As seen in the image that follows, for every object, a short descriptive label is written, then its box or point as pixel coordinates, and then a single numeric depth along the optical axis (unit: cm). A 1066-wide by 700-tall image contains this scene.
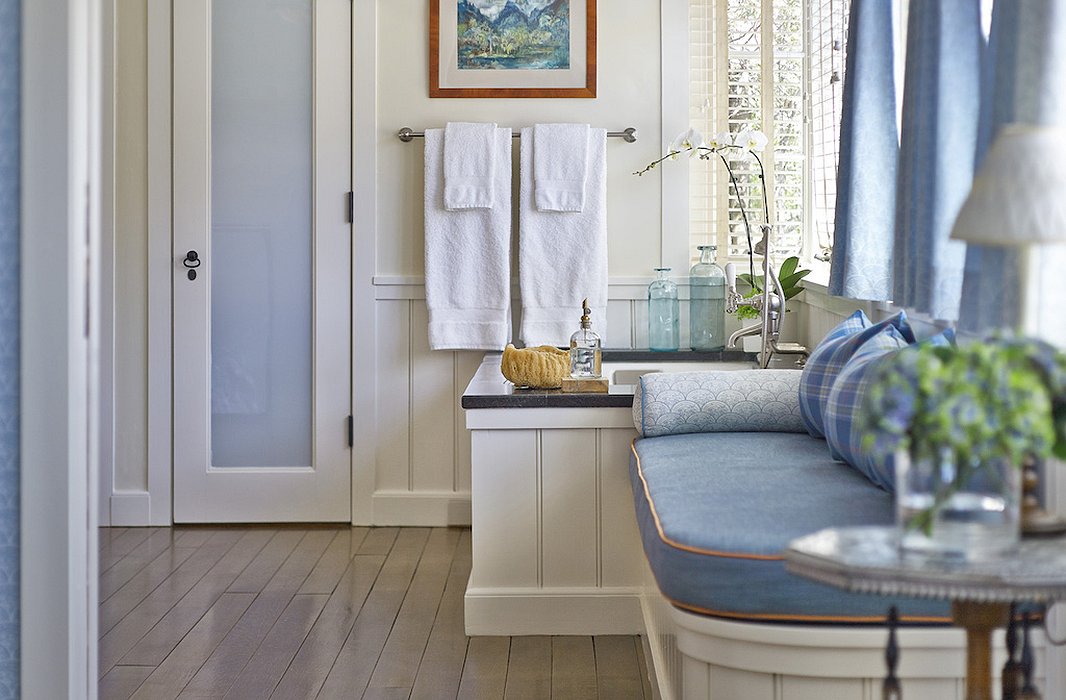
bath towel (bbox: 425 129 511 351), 394
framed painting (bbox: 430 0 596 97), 400
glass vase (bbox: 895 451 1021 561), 130
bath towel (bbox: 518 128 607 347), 395
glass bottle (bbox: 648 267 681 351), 398
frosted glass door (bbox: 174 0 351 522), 403
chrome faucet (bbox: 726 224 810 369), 345
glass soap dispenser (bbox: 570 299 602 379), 309
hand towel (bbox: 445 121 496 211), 391
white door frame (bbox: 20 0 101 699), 195
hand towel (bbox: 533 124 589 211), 393
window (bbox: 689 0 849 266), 400
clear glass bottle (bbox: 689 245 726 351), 397
